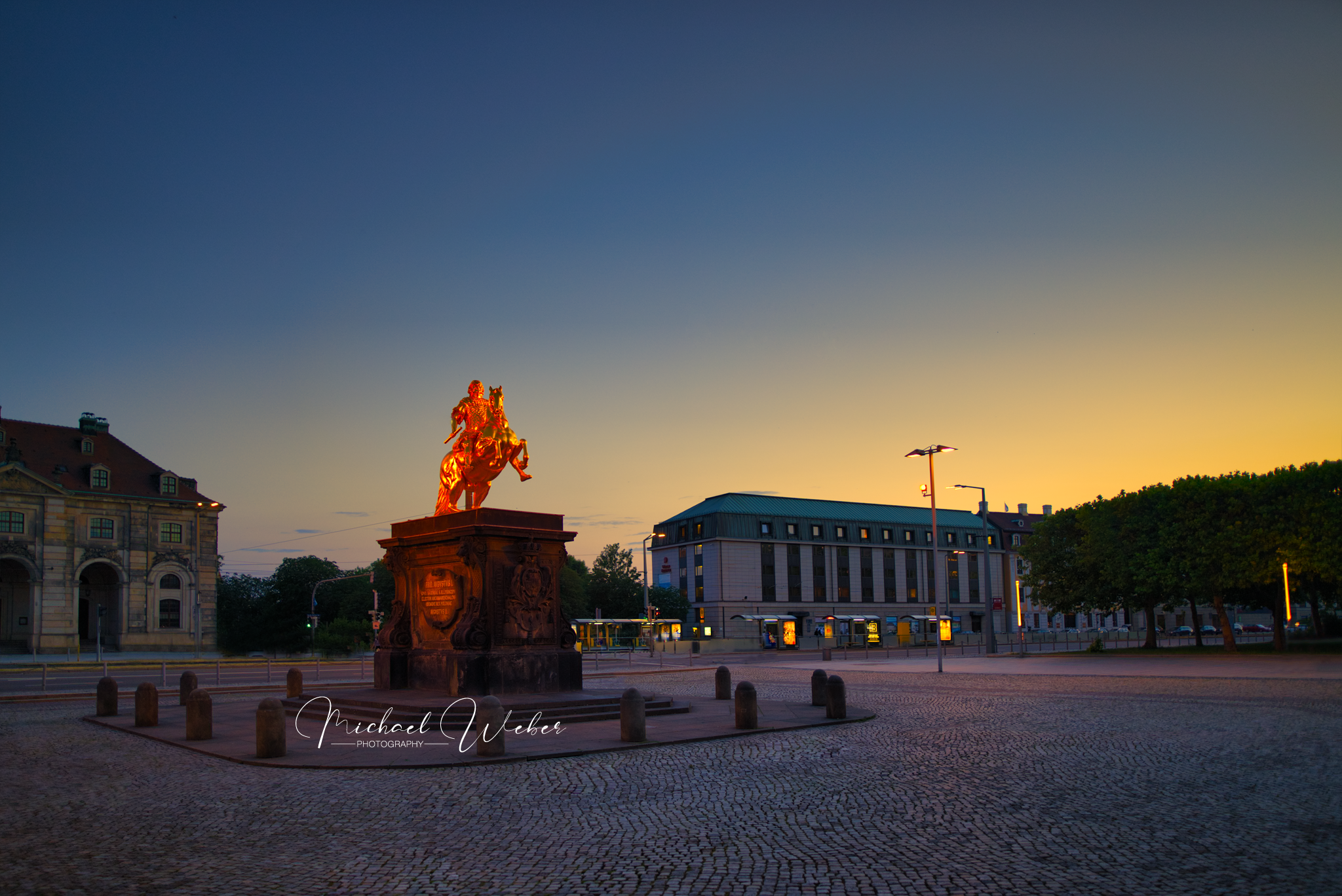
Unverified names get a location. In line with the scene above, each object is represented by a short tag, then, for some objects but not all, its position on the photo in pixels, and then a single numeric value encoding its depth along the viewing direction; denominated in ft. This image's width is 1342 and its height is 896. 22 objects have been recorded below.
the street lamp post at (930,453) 147.64
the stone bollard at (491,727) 44.86
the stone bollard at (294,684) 76.64
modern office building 301.43
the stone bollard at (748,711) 55.57
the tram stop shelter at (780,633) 258.57
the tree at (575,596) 321.52
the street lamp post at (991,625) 169.27
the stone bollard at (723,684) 78.54
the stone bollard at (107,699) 68.08
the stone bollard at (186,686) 76.33
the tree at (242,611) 298.35
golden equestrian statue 71.26
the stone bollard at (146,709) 60.49
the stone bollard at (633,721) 49.70
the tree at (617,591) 335.26
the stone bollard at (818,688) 70.22
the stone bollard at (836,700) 60.85
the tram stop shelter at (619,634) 269.44
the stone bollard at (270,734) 45.24
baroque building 217.56
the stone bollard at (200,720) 52.85
